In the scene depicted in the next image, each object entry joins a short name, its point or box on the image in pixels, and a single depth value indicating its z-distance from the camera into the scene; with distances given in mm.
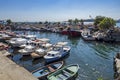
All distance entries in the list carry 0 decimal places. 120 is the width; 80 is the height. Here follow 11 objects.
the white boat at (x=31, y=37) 25098
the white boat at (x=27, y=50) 16371
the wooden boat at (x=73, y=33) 34476
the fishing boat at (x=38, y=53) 15324
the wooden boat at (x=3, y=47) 18250
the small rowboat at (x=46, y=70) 10424
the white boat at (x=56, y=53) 14281
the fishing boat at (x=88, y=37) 27757
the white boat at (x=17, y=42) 20796
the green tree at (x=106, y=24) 32293
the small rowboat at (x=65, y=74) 9744
